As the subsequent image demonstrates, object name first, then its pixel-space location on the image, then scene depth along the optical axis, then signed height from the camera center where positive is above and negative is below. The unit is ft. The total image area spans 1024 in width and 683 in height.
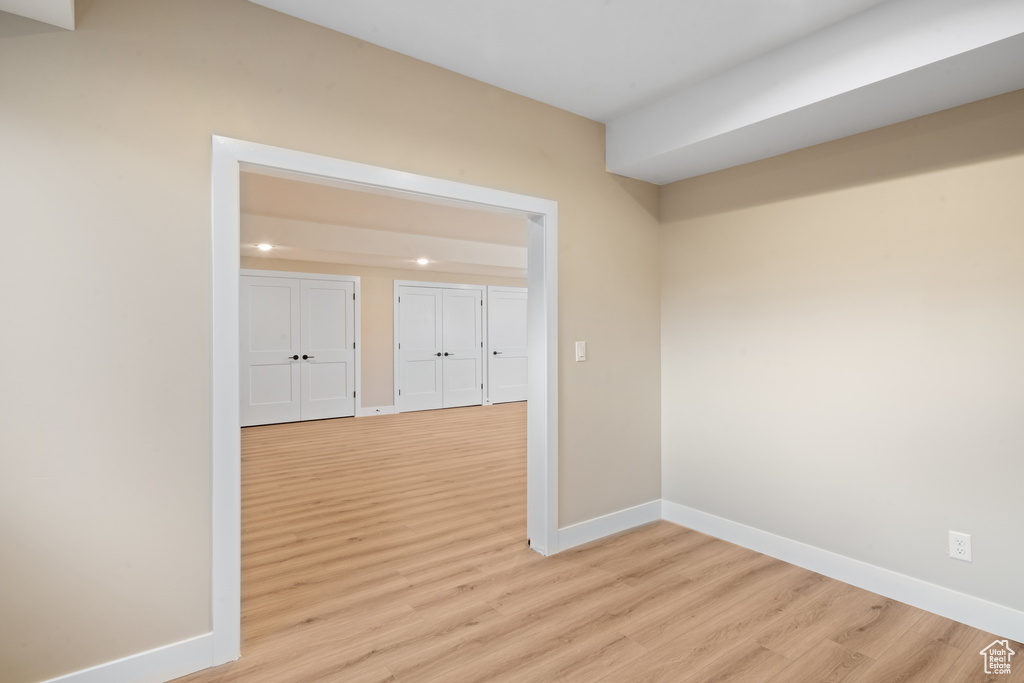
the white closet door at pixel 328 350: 23.99 -0.53
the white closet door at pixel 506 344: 29.81 -0.27
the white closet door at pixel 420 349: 26.66 -0.53
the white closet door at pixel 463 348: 28.12 -0.49
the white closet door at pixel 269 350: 22.54 -0.51
